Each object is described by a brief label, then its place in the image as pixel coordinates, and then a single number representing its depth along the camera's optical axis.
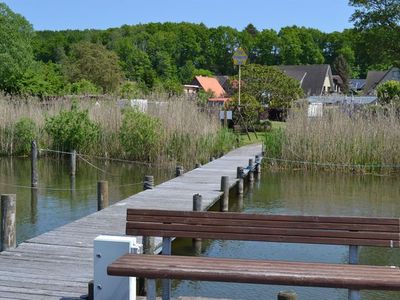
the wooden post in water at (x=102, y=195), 10.68
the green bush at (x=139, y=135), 18.67
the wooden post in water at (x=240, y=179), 14.90
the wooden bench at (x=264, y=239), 4.72
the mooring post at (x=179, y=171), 15.33
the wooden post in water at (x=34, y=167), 14.96
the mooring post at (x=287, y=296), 4.63
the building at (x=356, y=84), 90.37
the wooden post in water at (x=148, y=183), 13.10
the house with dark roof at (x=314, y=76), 72.00
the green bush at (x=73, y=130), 19.48
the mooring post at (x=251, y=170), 16.77
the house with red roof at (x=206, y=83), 75.94
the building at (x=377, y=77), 68.12
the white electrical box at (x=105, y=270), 5.39
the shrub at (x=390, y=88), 45.50
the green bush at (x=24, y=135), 20.45
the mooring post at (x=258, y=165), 18.01
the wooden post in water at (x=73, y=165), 16.88
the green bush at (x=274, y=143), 18.67
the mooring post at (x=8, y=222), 7.71
